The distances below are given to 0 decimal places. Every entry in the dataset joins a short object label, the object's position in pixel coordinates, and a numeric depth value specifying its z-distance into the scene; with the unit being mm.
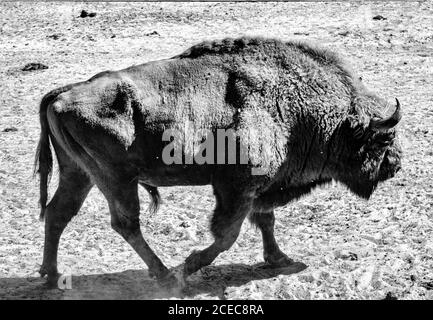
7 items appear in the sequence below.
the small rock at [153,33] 15175
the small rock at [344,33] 14688
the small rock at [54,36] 15327
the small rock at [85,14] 16391
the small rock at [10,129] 10555
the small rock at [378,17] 15539
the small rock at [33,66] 13430
